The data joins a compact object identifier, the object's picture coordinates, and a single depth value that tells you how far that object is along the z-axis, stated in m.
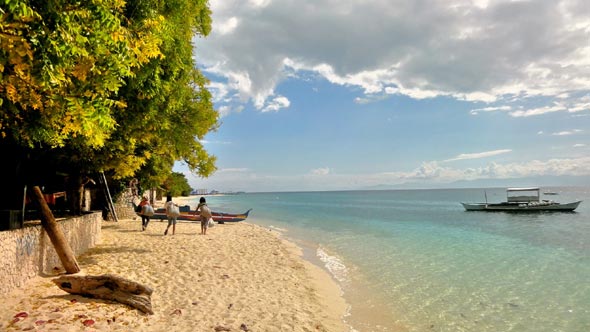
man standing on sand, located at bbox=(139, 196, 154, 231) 19.19
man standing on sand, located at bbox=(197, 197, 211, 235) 19.17
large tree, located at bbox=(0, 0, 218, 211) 4.04
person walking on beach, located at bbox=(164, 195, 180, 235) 17.34
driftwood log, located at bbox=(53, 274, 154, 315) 6.97
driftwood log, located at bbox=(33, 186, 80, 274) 8.73
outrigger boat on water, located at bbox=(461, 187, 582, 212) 51.56
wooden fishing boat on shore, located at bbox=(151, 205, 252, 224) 27.06
